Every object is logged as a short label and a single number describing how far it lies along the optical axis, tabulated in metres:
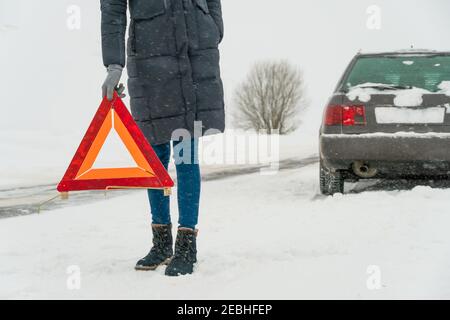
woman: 3.30
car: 5.52
